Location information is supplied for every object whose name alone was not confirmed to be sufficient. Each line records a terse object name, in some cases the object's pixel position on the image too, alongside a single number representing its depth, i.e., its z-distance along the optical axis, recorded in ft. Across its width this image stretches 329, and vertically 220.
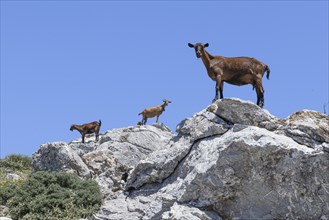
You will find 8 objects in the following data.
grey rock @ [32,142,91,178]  65.57
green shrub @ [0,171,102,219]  55.36
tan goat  126.11
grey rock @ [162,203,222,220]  43.93
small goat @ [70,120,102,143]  108.78
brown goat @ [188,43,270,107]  57.06
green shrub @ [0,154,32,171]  88.07
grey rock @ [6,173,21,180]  75.66
